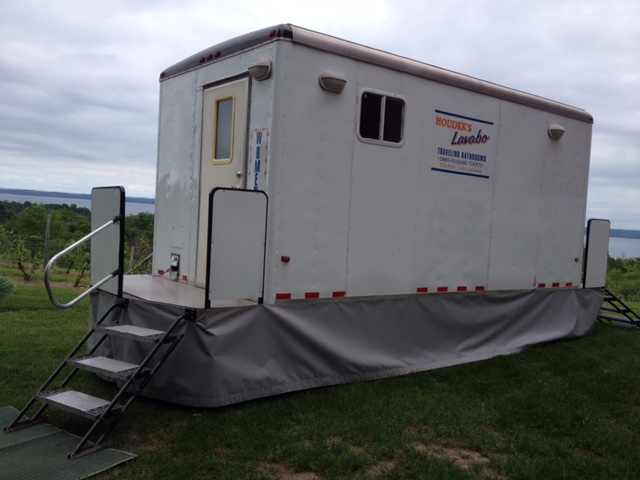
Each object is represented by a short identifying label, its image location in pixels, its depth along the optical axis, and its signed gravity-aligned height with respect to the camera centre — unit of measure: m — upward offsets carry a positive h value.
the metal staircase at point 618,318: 8.28 -1.23
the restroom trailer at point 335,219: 4.64 -0.03
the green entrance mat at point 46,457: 3.49 -1.59
